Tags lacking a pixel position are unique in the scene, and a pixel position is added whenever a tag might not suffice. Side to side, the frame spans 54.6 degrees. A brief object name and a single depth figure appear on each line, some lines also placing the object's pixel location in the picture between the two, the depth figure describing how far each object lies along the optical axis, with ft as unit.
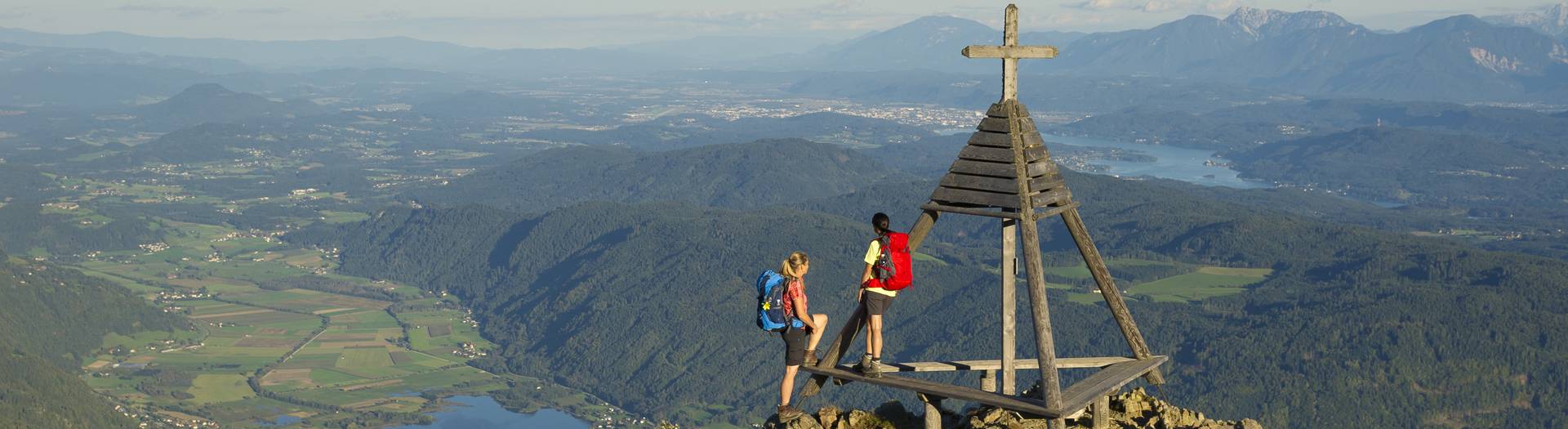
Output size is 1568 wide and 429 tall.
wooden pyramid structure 74.84
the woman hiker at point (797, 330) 81.42
